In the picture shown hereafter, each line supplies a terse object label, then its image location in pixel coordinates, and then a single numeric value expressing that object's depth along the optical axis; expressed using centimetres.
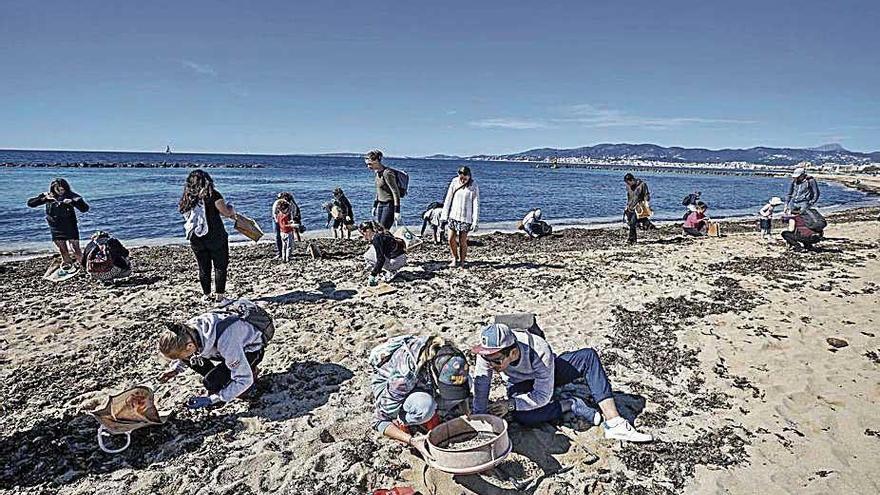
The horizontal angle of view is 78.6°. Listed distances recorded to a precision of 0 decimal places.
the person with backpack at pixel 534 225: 1484
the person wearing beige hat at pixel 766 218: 1262
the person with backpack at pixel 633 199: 1245
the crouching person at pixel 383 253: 825
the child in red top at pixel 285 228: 1041
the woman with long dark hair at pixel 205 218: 636
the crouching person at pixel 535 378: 376
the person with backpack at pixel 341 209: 1216
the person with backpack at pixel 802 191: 1137
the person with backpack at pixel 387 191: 884
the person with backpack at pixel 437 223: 1280
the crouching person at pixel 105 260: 845
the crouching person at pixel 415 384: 373
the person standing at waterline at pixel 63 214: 848
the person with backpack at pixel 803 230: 1095
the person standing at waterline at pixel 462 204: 890
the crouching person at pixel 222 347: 403
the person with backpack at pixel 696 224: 1467
